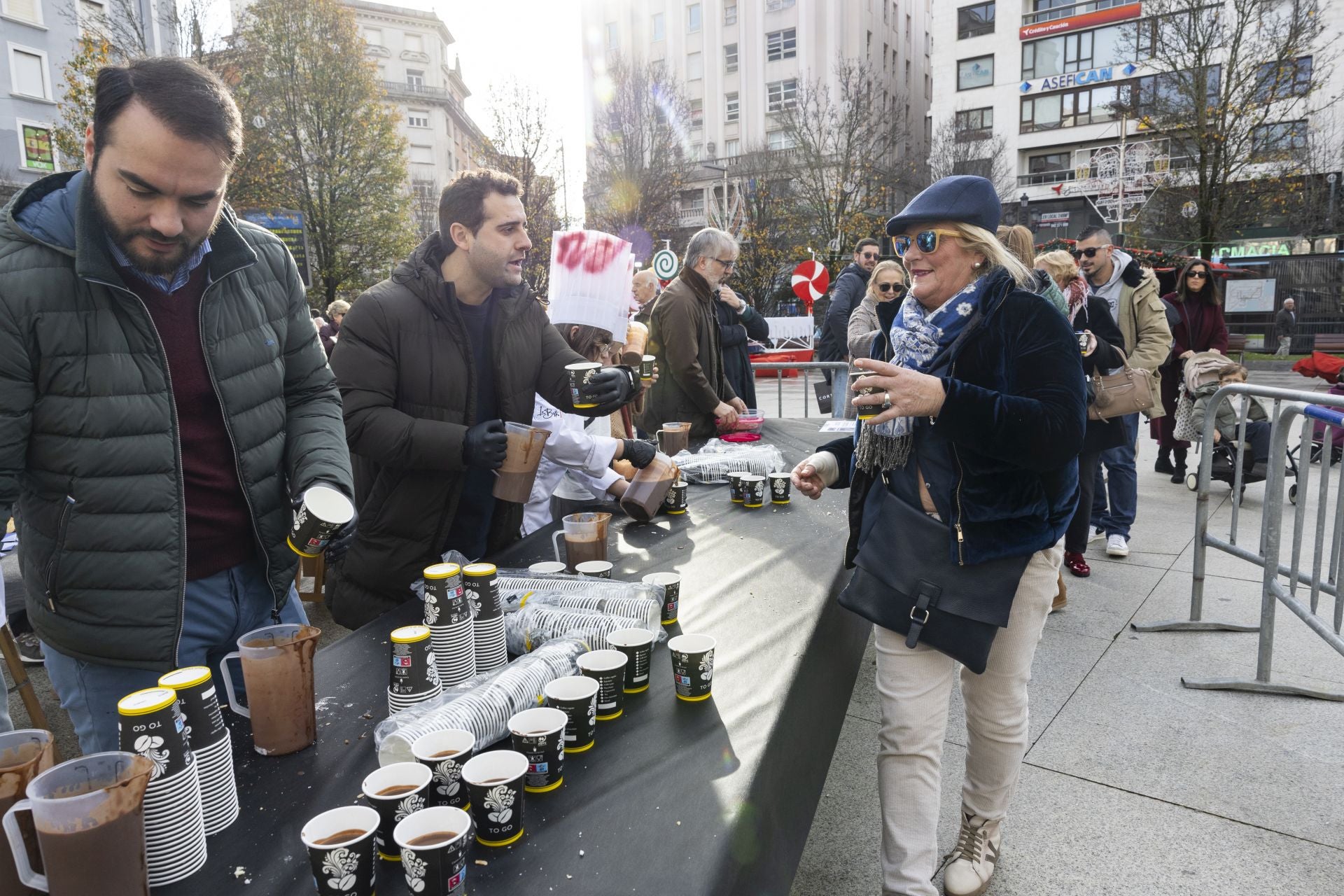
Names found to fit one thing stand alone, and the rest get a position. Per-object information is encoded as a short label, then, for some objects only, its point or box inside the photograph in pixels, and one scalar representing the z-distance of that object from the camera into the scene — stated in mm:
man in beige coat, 5340
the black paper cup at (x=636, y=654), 1765
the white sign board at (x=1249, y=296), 21484
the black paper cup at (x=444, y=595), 1575
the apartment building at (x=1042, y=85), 36312
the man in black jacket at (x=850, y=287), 7258
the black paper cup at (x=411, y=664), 1517
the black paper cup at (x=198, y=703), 1213
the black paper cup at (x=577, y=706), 1503
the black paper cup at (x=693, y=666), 1719
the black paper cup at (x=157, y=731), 1113
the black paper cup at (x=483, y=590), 1724
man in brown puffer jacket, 2453
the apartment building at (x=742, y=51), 40875
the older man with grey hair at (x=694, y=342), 4758
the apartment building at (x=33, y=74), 24844
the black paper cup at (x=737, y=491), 3498
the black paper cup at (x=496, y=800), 1219
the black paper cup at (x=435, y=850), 1067
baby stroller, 6488
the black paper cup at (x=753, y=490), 3434
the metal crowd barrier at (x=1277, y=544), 3006
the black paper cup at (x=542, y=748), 1373
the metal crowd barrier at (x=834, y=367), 7212
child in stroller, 6395
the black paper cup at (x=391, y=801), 1182
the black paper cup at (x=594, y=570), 2332
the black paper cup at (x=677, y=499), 3285
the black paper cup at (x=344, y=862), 1076
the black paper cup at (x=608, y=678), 1644
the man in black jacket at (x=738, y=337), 6100
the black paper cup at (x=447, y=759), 1276
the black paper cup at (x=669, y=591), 2146
